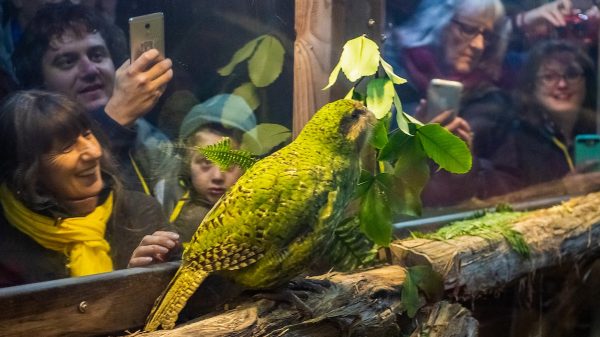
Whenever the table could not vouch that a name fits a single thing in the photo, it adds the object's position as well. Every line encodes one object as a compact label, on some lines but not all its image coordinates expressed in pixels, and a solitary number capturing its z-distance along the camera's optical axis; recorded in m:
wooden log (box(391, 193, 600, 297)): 2.36
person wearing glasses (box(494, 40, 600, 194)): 3.40
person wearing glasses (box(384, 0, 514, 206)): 2.88
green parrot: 1.82
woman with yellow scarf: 1.81
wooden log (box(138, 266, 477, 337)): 1.78
